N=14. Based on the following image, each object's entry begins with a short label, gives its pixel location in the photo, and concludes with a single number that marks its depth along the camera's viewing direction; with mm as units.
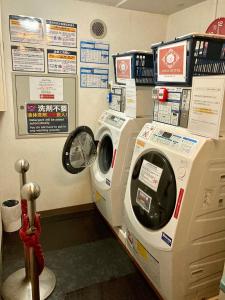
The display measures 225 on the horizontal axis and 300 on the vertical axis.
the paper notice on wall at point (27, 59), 2361
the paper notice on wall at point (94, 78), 2690
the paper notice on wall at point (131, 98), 2164
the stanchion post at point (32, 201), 1270
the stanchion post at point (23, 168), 1768
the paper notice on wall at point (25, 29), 2297
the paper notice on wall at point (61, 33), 2436
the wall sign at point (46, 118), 2557
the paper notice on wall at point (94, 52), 2621
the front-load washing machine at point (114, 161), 2227
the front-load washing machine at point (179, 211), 1417
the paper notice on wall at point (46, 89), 2500
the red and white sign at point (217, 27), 2168
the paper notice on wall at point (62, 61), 2510
